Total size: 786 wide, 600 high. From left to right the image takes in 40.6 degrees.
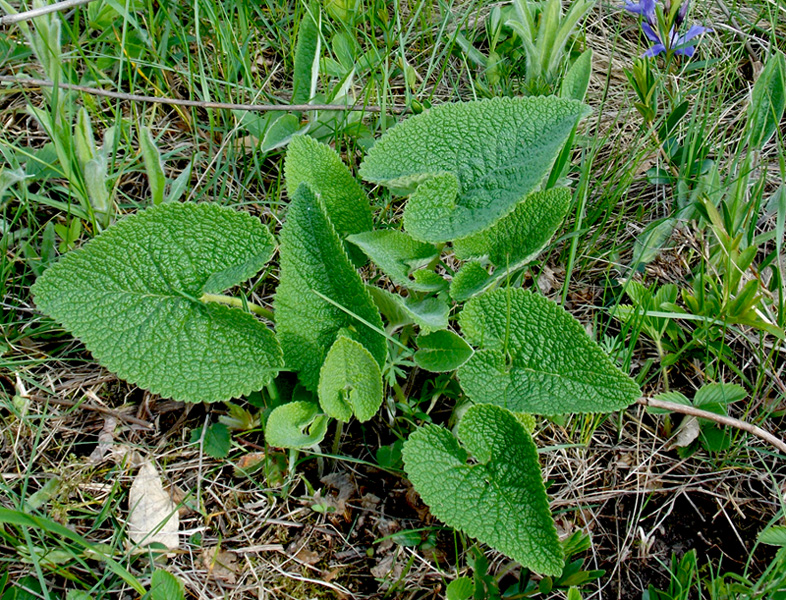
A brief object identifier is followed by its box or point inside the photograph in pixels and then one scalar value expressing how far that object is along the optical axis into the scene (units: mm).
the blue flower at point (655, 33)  690
